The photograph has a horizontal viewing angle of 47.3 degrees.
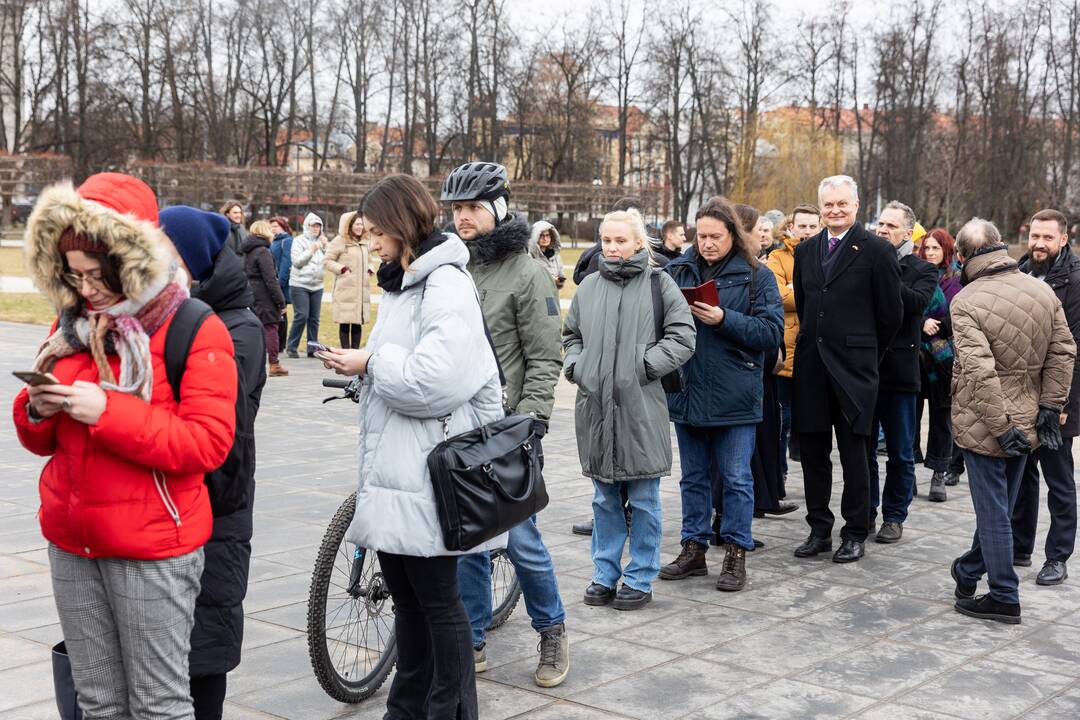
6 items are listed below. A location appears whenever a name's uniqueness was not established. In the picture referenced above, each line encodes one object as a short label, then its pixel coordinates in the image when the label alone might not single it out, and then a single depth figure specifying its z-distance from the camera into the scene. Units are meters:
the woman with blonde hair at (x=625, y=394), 5.54
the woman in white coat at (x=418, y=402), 3.48
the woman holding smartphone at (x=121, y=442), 2.82
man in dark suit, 6.57
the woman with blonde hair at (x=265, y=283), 13.43
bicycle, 4.23
